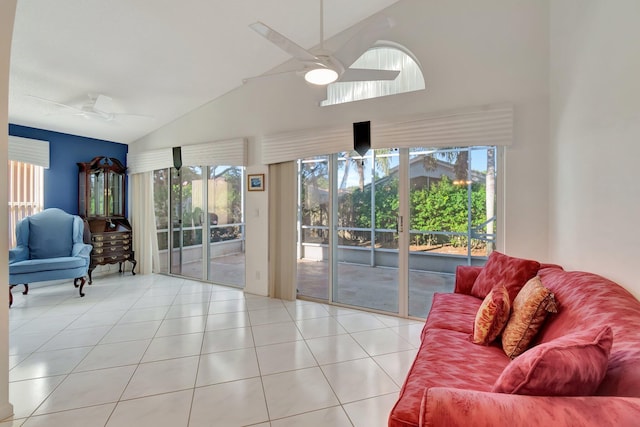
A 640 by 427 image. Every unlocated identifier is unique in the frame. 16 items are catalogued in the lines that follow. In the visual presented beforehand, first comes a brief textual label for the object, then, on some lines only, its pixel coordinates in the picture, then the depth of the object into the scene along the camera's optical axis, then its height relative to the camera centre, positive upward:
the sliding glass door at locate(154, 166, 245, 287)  5.04 -0.18
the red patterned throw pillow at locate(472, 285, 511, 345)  1.79 -0.65
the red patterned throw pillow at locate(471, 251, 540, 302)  2.16 -0.49
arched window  3.36 +1.51
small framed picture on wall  4.26 +0.42
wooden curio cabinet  5.04 +0.03
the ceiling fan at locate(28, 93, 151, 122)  3.77 +1.36
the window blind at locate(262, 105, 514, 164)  2.81 +0.83
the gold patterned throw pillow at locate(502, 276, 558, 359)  1.63 -0.60
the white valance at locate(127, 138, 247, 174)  4.38 +0.90
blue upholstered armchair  3.83 -0.54
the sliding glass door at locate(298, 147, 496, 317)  3.21 -0.15
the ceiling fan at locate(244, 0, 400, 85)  1.83 +1.00
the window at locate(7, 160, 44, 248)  4.48 +0.33
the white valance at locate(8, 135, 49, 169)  4.30 +0.92
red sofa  0.85 -0.58
